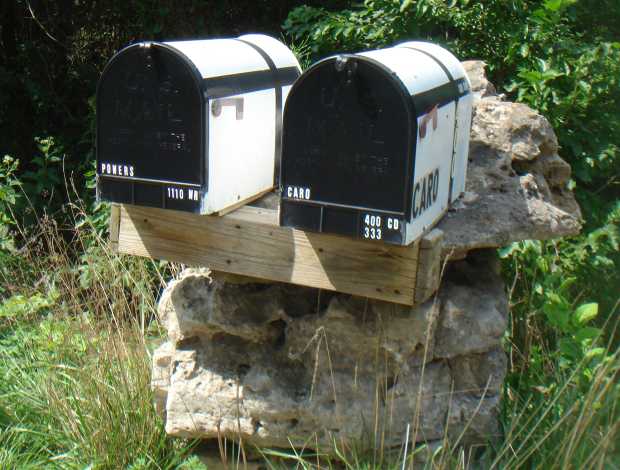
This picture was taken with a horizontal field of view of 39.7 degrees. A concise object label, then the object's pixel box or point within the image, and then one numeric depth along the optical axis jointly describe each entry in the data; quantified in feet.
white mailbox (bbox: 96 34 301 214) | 8.76
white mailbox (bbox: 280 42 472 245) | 8.03
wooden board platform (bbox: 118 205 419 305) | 8.78
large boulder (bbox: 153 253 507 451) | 9.71
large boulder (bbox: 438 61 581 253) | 9.93
